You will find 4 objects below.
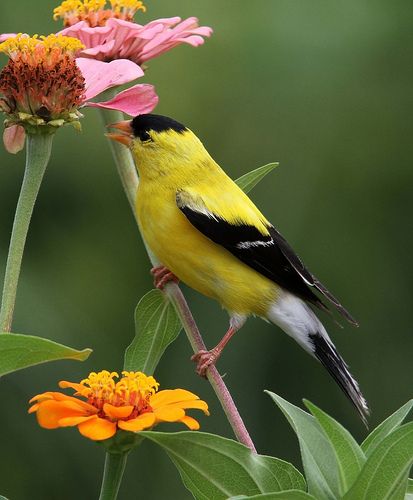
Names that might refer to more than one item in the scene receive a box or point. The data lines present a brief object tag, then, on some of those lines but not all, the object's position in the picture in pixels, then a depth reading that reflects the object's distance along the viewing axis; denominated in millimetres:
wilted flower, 3138
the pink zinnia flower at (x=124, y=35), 3209
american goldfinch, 3347
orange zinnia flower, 3089
